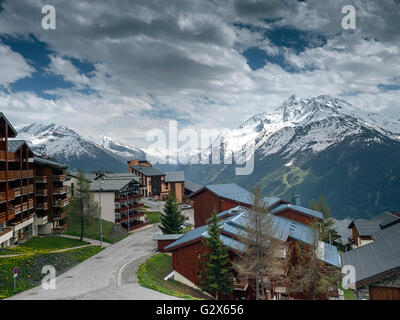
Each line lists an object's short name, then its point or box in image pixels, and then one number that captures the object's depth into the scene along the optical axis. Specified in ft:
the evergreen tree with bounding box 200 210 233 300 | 94.12
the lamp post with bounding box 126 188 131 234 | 214.03
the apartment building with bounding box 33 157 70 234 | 163.32
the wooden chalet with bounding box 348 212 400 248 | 219.41
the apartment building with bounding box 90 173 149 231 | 216.95
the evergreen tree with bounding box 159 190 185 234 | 180.14
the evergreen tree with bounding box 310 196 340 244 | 231.91
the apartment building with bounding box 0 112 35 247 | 126.41
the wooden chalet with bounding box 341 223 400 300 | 72.95
